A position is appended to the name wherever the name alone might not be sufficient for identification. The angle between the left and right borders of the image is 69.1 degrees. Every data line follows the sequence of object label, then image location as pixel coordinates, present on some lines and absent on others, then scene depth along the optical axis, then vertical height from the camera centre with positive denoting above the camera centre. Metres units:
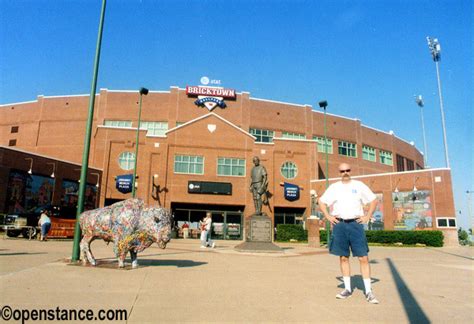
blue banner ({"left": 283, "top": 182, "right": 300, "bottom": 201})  34.83 +3.26
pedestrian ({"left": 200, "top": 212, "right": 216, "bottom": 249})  17.84 -0.41
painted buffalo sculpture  7.41 -0.14
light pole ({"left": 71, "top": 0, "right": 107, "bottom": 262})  8.15 +1.95
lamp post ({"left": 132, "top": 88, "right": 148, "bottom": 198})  27.36 +10.24
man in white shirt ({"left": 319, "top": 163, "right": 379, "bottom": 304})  5.21 +0.09
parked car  19.23 -0.25
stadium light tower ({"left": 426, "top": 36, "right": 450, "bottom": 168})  35.97 +19.01
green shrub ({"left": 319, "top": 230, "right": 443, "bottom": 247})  27.00 -0.89
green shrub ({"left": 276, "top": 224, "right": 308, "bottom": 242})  29.53 -0.78
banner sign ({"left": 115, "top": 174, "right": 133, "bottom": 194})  33.69 +3.54
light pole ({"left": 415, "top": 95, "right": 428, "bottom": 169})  54.96 +19.92
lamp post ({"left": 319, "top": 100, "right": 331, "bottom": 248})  25.29 +8.78
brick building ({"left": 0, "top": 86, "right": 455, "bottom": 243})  32.44 +7.72
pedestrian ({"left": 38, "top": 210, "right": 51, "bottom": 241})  17.56 -0.27
